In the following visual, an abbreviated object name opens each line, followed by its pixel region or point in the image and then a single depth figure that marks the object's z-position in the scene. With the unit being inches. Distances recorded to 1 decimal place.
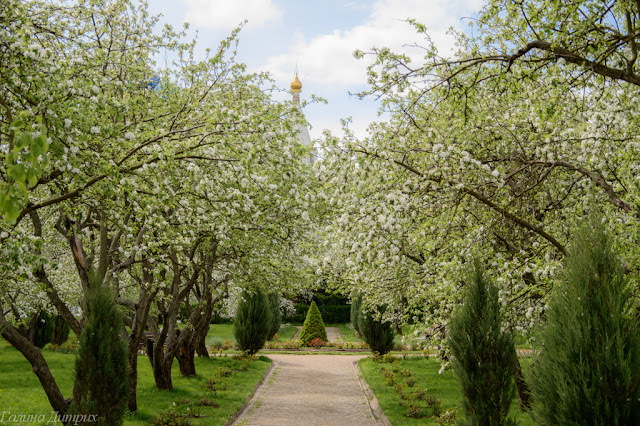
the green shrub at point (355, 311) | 1230.6
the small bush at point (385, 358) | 925.2
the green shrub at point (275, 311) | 1266.1
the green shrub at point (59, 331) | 983.0
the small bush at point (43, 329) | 961.5
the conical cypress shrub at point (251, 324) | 986.7
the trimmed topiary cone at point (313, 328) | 1267.2
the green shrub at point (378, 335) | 960.3
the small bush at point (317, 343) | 1233.4
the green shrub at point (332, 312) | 1825.2
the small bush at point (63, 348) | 929.5
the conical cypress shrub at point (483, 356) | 363.6
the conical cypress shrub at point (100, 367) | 362.3
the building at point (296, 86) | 1978.3
